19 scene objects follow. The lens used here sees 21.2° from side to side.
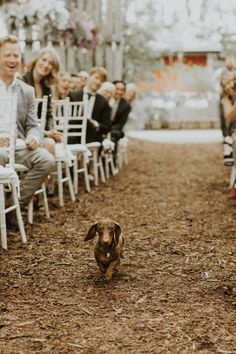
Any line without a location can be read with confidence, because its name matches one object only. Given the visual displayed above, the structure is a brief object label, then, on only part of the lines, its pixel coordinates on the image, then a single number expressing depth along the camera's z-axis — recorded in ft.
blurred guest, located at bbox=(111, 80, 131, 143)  29.99
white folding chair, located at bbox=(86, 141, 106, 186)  25.40
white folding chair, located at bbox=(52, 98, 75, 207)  18.76
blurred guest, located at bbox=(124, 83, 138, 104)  33.19
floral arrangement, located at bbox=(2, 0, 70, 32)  25.79
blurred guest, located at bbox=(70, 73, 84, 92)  26.86
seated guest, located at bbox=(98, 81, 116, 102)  26.78
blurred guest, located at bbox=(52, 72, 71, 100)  23.70
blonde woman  18.52
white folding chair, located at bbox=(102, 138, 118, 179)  26.89
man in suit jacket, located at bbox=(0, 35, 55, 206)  16.01
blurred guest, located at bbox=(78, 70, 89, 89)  27.44
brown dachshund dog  11.17
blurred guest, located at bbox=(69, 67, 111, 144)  25.41
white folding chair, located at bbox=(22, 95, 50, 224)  17.29
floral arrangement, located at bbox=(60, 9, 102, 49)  30.63
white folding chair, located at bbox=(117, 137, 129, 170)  31.50
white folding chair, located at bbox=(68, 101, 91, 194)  22.73
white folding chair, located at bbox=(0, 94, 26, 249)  14.06
